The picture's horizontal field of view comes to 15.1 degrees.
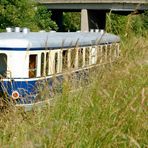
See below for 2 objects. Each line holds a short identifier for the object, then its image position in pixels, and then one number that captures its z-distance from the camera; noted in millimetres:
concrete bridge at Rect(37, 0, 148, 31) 55756
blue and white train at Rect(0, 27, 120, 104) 12310
